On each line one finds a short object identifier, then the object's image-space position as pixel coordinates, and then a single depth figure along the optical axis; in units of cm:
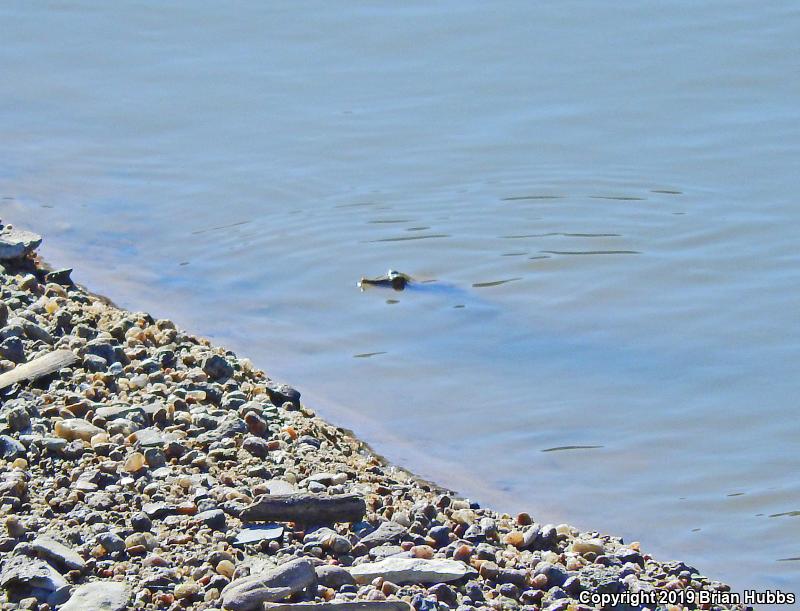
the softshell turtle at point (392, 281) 1547
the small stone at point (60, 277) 1406
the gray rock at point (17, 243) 1418
